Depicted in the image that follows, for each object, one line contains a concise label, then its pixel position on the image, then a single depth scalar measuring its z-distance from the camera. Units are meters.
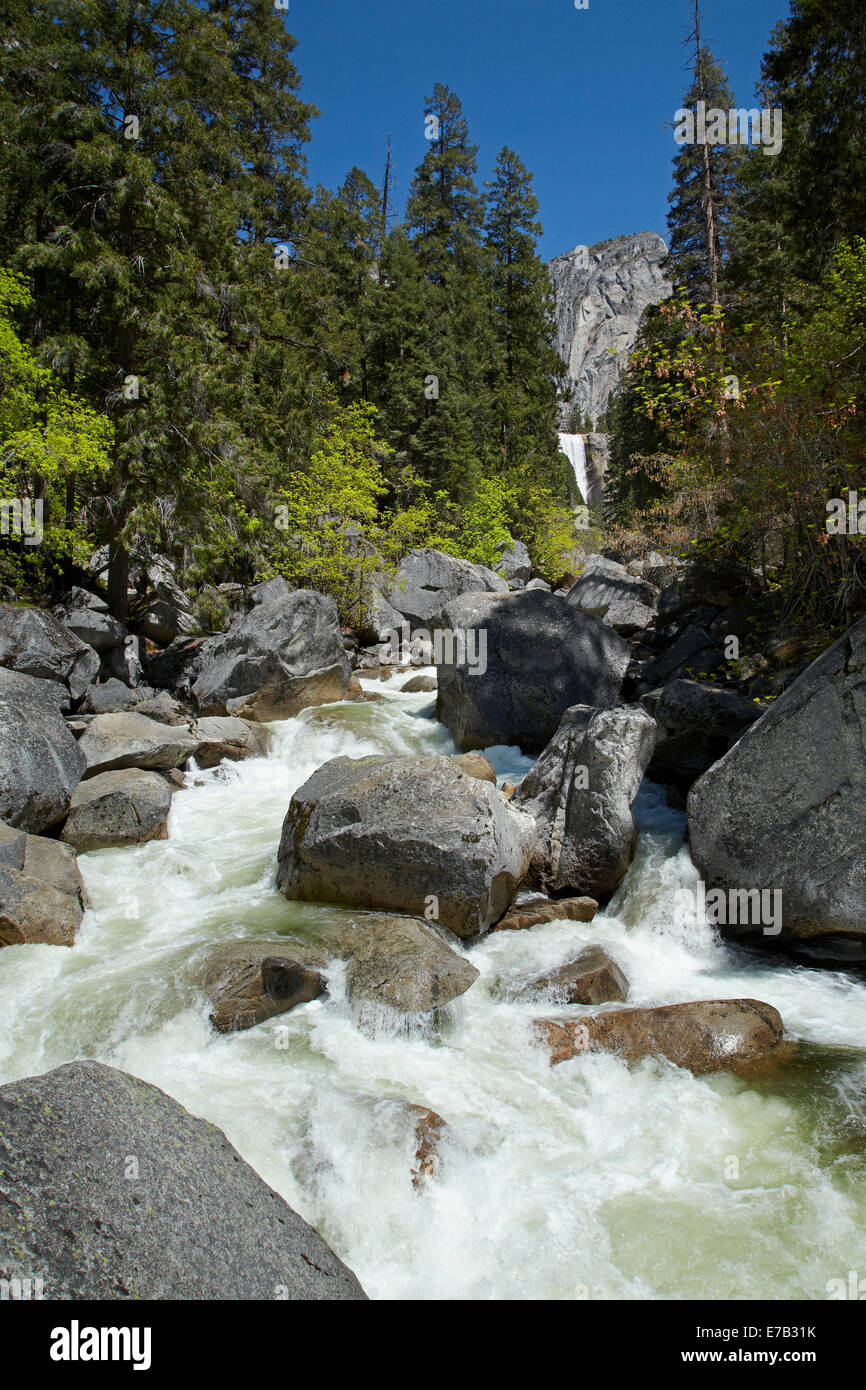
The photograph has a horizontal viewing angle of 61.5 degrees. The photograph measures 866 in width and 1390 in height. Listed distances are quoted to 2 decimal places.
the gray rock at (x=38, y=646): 12.79
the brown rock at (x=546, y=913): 8.27
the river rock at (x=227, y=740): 13.21
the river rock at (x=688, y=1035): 5.93
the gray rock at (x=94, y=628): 15.39
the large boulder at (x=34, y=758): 9.17
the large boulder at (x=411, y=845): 7.96
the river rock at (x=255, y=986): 6.31
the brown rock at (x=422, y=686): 17.56
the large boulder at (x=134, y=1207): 2.91
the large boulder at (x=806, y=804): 7.37
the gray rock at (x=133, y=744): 11.64
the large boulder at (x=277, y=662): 15.61
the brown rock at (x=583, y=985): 6.83
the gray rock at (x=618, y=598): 18.52
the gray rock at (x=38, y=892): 7.30
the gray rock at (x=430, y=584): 22.69
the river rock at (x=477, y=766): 10.21
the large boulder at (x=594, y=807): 8.90
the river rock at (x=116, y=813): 9.85
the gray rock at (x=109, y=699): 14.32
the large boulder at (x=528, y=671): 13.11
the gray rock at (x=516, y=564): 30.06
